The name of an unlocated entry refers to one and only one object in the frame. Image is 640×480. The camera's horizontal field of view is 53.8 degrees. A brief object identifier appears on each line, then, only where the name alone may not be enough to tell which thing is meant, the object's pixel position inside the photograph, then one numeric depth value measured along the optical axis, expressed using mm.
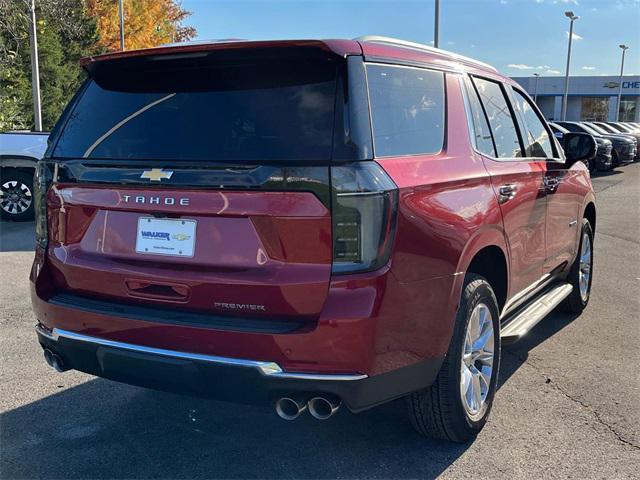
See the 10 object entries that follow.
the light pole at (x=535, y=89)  72125
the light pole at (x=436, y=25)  23906
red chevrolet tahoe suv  2506
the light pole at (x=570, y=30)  48006
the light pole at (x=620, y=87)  64838
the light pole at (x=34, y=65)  16922
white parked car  9773
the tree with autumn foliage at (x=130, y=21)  31953
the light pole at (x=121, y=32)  27297
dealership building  71000
